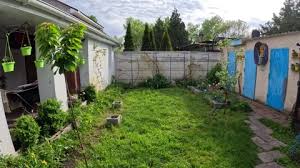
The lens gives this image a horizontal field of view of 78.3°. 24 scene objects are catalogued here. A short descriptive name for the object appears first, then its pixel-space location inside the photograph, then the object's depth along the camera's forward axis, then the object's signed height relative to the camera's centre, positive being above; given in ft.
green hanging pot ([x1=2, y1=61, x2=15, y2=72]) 9.90 -0.15
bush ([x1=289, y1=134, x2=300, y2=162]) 10.68 -5.24
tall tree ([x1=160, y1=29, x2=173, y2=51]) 47.13 +4.66
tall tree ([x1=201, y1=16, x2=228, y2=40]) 113.91 +22.19
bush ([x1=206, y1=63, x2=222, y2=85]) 29.23 -2.17
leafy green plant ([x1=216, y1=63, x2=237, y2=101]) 20.25 -2.00
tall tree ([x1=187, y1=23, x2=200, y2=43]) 117.68 +21.09
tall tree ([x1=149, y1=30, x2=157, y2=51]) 47.21 +4.91
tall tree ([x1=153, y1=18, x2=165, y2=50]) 74.66 +14.29
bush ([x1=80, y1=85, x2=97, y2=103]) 18.78 -3.22
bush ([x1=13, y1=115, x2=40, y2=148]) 9.92 -3.75
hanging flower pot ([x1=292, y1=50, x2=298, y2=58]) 16.74 +0.66
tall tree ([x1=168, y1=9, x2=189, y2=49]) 77.29 +13.01
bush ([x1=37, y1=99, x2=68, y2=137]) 11.97 -3.59
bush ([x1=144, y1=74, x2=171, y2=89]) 30.51 -3.30
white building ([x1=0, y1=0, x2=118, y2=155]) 9.43 +0.35
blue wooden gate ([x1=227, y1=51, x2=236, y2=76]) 27.75 -0.11
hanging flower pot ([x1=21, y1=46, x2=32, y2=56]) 10.56 +0.74
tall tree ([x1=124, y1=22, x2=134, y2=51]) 46.24 +5.10
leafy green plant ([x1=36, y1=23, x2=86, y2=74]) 8.46 +0.87
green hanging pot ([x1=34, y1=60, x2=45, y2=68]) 10.77 -0.01
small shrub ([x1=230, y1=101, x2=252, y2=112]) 18.66 -4.63
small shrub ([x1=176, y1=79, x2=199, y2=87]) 31.55 -3.57
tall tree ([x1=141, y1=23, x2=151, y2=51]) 46.69 +5.36
